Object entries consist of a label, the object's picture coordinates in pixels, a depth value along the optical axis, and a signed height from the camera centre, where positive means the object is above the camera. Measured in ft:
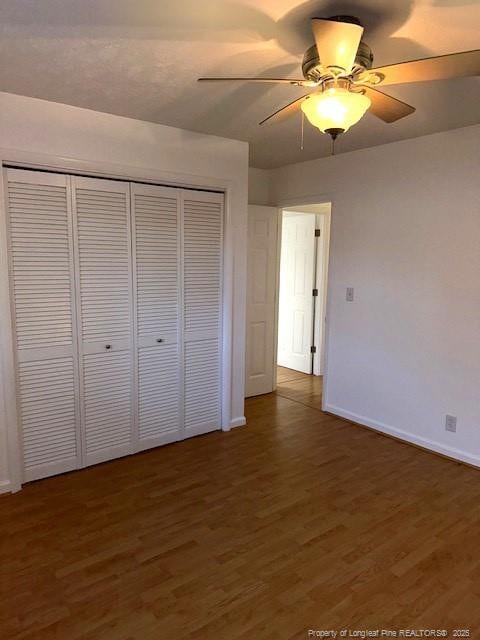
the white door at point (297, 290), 17.76 -0.93
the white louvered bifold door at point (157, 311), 10.07 -1.12
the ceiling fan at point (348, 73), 4.61 +2.37
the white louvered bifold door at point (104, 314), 9.29 -1.11
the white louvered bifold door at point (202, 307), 10.87 -1.05
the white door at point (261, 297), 14.46 -1.00
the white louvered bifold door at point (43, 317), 8.54 -1.10
